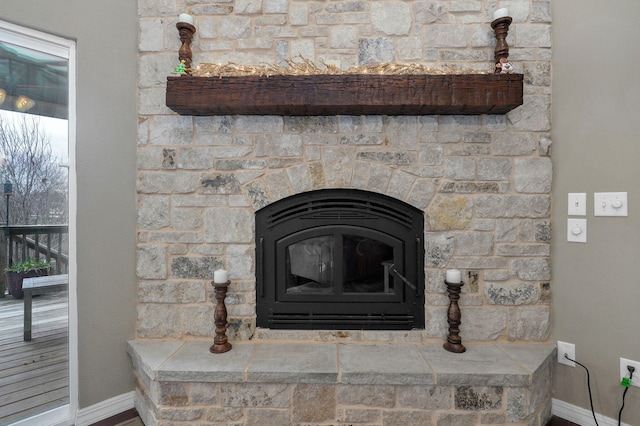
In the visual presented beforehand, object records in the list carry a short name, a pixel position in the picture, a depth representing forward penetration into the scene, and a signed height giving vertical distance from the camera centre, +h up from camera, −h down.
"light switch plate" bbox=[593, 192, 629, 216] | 1.50 +0.04
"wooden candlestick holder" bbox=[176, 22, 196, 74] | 1.65 +0.94
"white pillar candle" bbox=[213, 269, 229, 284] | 1.60 -0.37
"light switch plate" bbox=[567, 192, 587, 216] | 1.61 +0.04
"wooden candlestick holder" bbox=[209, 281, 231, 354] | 1.61 -0.61
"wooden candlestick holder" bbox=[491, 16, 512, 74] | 1.61 +0.96
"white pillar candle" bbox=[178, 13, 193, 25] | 1.65 +1.06
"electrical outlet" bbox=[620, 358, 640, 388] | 1.46 -0.79
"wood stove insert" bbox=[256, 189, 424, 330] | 1.77 -0.32
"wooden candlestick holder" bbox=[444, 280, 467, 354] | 1.61 -0.58
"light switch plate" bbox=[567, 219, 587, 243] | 1.62 -0.11
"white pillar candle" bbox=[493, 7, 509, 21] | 1.60 +1.07
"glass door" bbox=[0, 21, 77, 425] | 1.48 -0.11
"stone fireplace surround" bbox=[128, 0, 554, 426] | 1.71 +0.22
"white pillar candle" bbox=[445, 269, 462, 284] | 1.60 -0.36
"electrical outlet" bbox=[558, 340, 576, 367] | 1.64 -0.78
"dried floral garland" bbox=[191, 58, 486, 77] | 1.66 +0.80
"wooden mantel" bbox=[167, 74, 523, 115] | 1.55 +0.62
